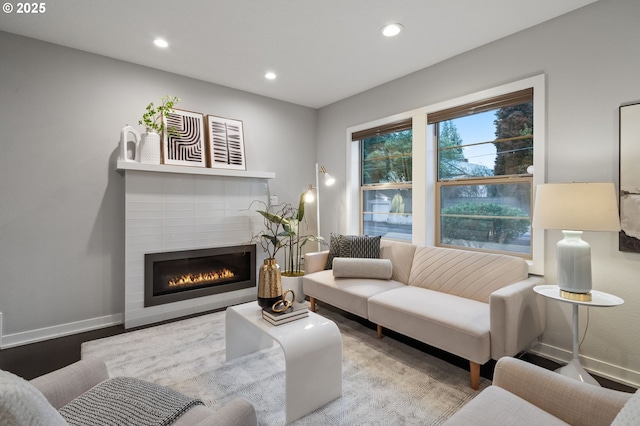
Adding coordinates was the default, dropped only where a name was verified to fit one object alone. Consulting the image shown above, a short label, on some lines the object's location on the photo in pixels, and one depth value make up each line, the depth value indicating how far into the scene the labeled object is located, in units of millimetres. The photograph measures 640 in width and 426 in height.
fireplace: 3170
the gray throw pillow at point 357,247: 3305
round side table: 1837
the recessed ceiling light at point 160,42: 2701
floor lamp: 3863
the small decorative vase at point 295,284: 3553
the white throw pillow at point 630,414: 686
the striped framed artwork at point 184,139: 3279
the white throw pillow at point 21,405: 478
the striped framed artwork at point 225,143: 3594
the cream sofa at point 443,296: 1962
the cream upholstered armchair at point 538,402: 1053
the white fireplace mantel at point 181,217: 3008
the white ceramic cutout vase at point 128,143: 2959
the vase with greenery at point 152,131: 3068
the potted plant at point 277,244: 2096
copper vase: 2092
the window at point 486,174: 2633
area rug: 1760
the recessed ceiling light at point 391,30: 2480
